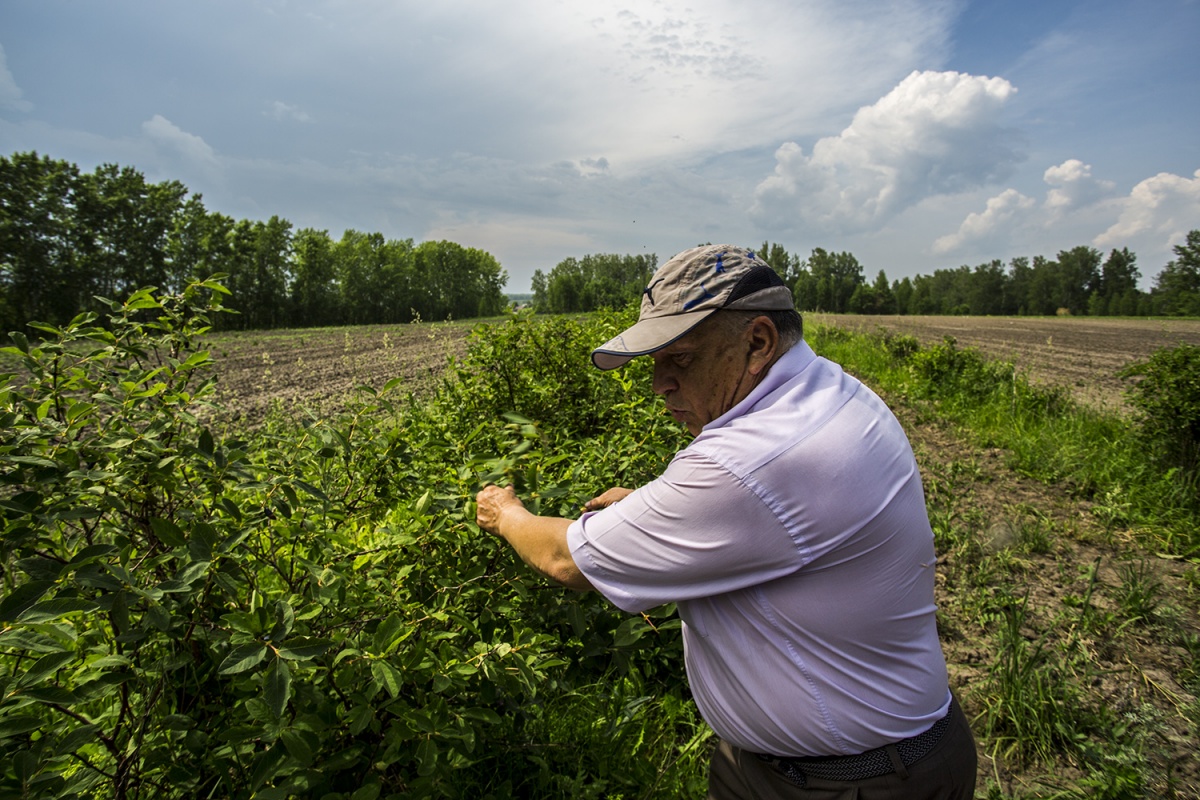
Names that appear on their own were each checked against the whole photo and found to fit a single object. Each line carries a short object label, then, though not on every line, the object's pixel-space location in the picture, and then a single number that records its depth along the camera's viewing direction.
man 1.26
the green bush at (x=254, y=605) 1.21
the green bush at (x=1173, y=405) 5.37
